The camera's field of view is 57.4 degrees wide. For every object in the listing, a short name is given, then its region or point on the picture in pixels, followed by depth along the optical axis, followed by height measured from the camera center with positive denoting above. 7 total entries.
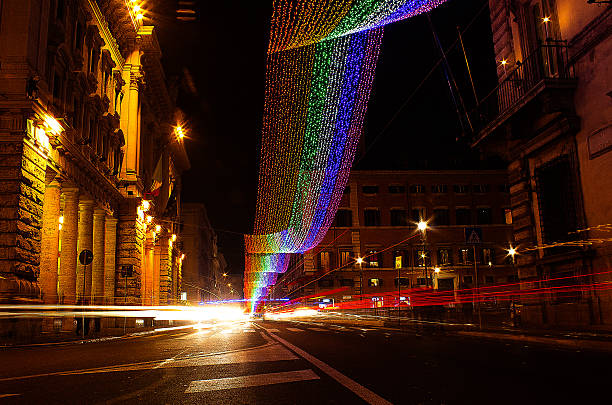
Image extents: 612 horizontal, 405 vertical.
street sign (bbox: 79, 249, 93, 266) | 20.78 +1.87
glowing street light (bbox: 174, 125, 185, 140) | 50.82 +15.68
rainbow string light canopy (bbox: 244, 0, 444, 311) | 16.08 +7.88
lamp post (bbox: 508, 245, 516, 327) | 19.01 -0.75
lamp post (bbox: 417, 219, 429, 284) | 28.48 +3.37
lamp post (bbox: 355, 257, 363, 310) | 58.91 +2.00
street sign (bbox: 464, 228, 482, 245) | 18.53 +1.86
